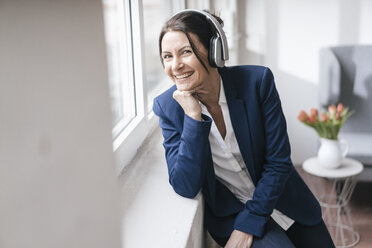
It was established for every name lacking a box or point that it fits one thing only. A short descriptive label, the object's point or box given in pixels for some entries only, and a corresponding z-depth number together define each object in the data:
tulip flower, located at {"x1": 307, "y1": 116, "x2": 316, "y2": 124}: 2.71
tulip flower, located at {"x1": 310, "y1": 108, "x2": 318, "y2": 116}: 2.69
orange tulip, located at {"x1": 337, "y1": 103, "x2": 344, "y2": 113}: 2.66
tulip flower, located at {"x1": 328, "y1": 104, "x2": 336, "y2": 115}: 2.71
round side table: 2.55
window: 1.69
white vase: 2.62
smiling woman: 1.25
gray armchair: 3.22
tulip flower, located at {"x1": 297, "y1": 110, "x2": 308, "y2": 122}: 2.70
